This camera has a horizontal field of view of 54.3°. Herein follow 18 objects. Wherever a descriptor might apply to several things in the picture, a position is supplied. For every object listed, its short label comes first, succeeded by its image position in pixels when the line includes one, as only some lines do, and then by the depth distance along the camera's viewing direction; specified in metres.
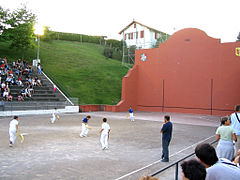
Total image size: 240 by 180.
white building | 54.72
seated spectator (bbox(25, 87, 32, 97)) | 25.97
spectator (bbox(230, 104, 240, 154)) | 7.04
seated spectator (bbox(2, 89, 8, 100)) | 23.75
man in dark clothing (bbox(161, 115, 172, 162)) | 8.57
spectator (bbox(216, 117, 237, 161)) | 6.23
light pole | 32.72
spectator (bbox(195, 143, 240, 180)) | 2.98
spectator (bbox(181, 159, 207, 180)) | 2.63
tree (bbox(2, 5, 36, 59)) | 37.88
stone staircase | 22.95
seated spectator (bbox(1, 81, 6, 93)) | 24.58
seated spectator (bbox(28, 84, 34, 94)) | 26.88
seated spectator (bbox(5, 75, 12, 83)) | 26.29
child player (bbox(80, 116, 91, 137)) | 13.27
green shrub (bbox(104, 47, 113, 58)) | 58.57
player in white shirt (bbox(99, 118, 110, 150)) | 10.45
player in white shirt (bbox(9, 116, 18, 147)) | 10.66
